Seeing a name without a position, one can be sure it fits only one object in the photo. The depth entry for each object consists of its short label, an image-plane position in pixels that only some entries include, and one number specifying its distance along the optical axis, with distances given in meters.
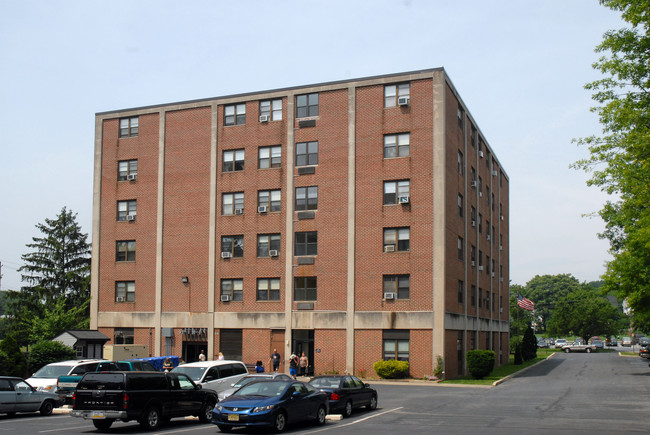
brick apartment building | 45.53
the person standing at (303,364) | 44.44
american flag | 61.84
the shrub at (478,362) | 44.84
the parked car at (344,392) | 24.97
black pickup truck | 20.22
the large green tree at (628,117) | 28.70
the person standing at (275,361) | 45.22
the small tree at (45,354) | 40.28
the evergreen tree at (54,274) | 73.00
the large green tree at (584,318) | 113.50
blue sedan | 19.86
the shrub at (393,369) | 43.81
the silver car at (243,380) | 25.63
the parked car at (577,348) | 97.69
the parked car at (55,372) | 28.20
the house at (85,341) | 42.50
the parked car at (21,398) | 24.66
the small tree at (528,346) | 72.06
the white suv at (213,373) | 26.81
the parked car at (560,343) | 103.81
